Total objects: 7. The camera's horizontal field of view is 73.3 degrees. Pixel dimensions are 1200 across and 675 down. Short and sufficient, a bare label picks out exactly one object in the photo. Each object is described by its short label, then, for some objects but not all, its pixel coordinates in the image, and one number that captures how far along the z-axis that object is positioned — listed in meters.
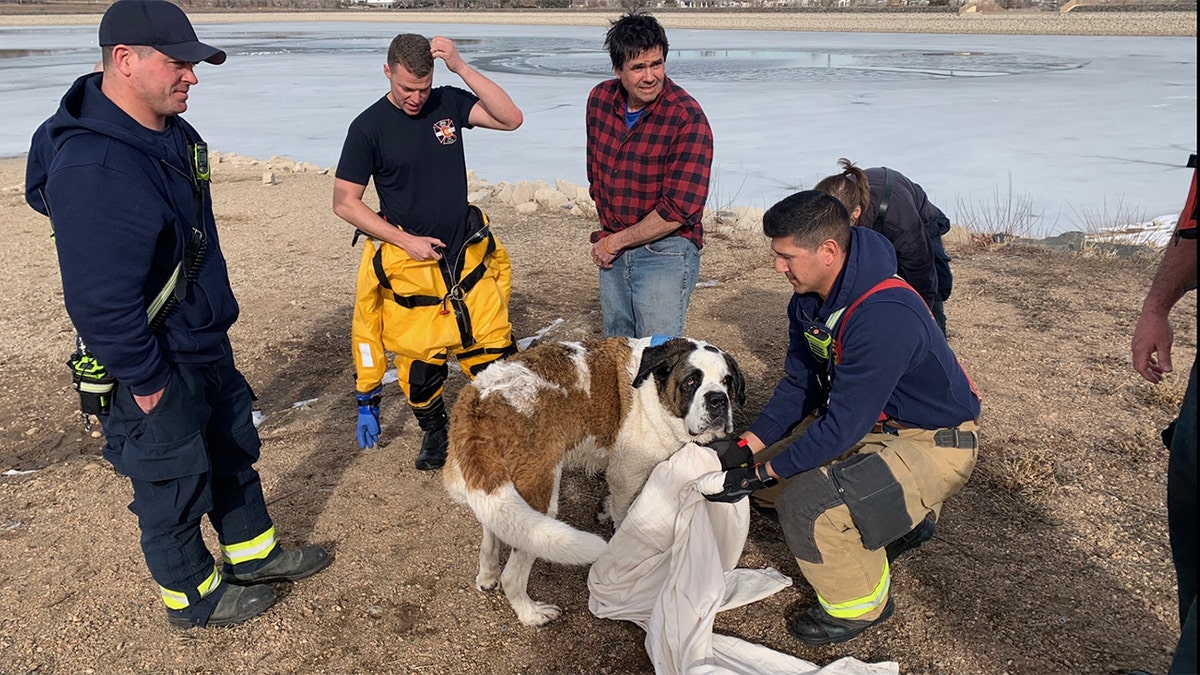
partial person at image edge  2.36
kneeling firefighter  3.35
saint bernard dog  3.48
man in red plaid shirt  4.39
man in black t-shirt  4.54
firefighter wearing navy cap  2.85
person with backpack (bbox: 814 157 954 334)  4.51
